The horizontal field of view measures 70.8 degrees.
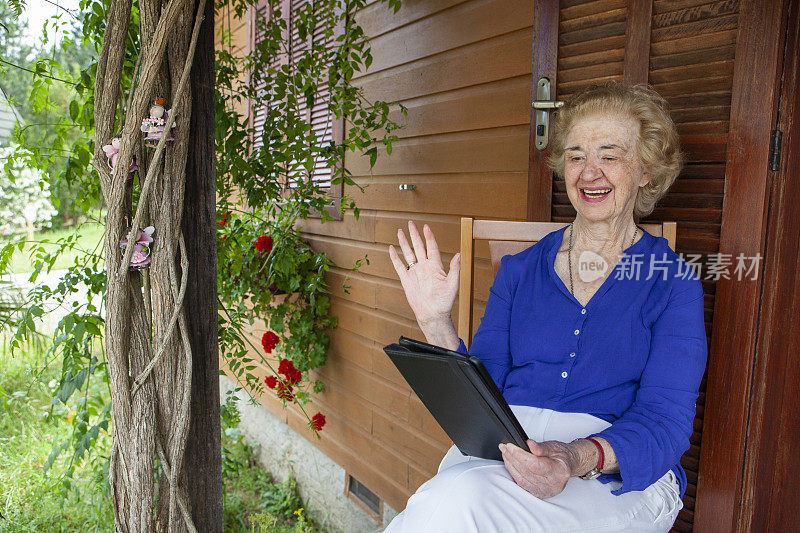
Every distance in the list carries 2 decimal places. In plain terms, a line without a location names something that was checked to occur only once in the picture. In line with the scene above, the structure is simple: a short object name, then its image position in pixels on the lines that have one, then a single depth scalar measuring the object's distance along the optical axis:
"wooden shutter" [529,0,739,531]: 1.33
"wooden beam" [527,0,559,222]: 1.70
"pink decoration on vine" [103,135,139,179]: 1.51
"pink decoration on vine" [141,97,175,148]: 1.49
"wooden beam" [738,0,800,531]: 1.24
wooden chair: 1.66
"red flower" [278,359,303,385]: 3.12
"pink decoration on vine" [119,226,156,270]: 1.51
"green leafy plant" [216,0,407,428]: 2.56
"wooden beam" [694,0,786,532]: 1.24
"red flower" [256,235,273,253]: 3.06
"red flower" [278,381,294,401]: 3.20
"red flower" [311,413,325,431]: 3.21
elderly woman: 1.07
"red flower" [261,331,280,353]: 3.11
